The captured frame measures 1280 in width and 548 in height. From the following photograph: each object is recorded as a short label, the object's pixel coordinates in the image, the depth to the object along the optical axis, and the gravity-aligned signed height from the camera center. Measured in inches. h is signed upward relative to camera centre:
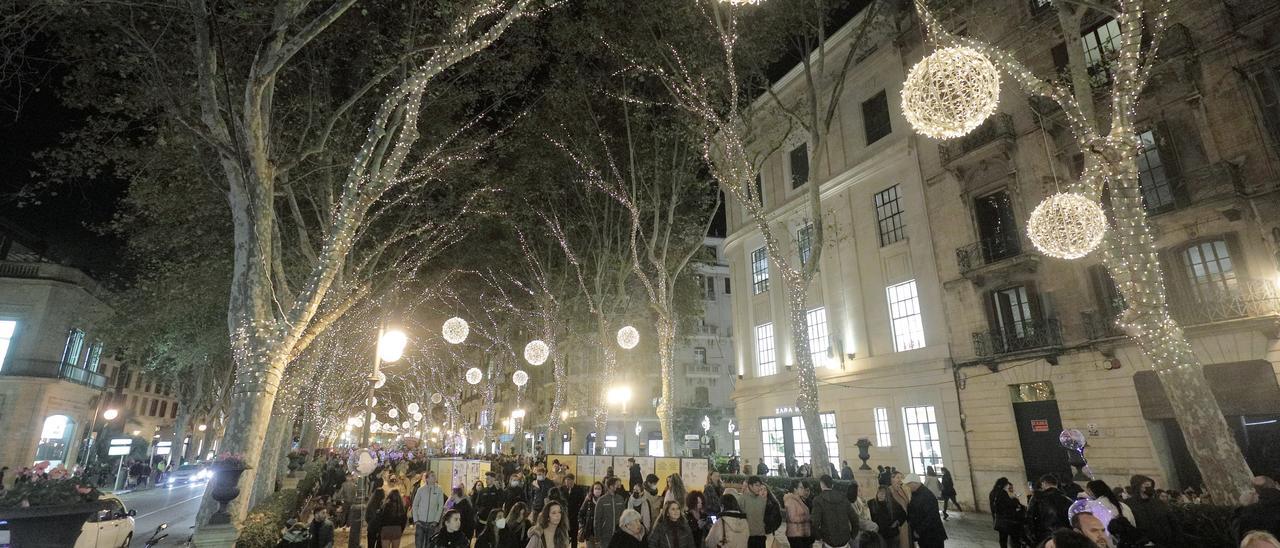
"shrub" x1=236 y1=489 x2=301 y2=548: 323.0 -52.4
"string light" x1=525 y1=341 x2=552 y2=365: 771.4 +109.6
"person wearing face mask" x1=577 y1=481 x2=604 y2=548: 409.1 -61.2
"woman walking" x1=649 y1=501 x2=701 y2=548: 257.3 -44.9
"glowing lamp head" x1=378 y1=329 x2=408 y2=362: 394.4 +62.9
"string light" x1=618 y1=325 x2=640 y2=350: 735.7 +120.1
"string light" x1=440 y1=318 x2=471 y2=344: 656.4 +121.3
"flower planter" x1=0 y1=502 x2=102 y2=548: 238.7 -33.7
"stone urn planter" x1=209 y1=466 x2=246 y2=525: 262.1 -22.1
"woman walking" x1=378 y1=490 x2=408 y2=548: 396.2 -56.9
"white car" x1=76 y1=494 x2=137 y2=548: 362.0 -56.2
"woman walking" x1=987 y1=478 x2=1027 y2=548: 352.2 -56.9
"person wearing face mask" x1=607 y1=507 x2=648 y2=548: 215.9 -37.6
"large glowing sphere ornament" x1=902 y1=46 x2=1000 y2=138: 275.3 +162.4
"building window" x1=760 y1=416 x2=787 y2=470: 911.0 -21.6
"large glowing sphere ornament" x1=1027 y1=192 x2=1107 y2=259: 340.2 +119.0
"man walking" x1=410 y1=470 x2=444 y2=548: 408.2 -52.2
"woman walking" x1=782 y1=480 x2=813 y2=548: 296.4 -47.5
